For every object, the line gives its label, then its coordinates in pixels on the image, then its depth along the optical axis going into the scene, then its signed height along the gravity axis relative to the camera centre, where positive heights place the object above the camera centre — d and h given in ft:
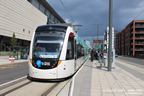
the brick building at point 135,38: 217.97 +24.98
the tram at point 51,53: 20.11 -0.29
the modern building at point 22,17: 112.78 +35.33
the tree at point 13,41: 112.67 +8.06
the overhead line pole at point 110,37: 32.50 +3.68
